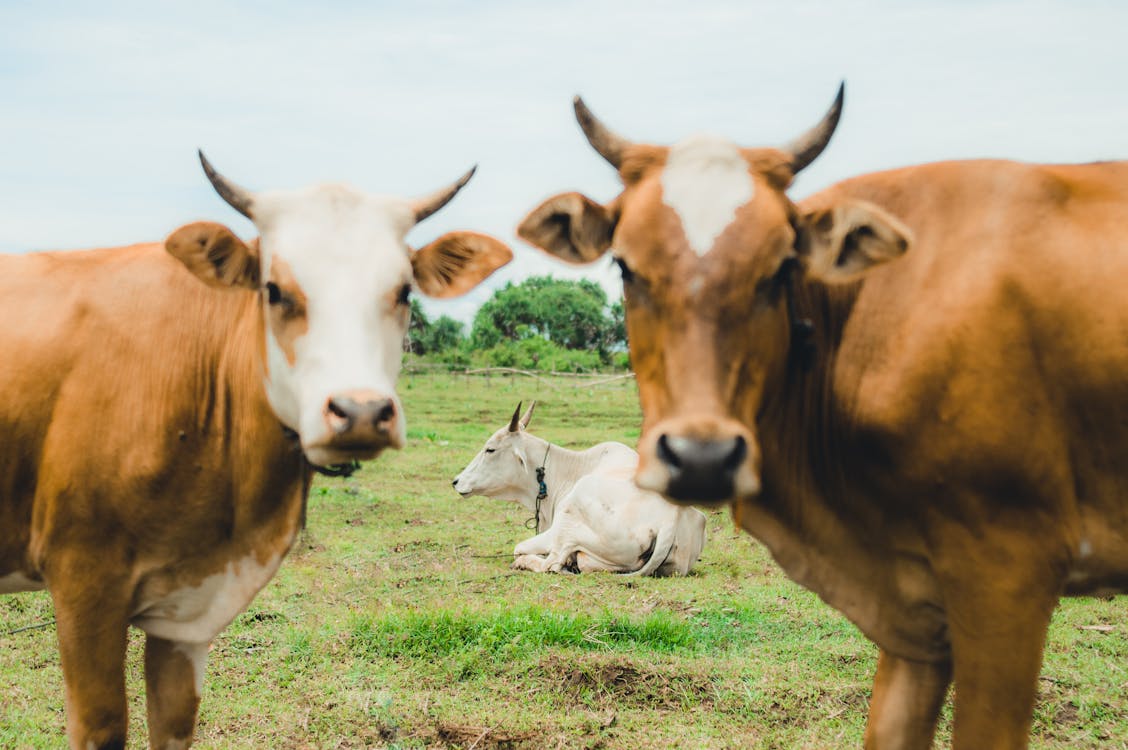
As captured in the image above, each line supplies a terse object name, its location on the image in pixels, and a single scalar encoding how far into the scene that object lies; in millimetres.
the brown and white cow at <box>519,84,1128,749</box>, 2748
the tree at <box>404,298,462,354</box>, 54881
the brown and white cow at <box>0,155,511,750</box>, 3264
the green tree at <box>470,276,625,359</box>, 68438
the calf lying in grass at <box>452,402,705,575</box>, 8094
